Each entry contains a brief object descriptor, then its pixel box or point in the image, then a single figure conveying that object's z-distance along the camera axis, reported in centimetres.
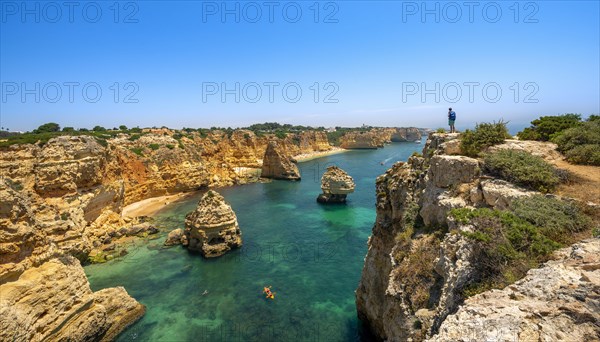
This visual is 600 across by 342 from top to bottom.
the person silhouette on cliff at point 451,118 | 1697
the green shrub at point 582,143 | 1132
